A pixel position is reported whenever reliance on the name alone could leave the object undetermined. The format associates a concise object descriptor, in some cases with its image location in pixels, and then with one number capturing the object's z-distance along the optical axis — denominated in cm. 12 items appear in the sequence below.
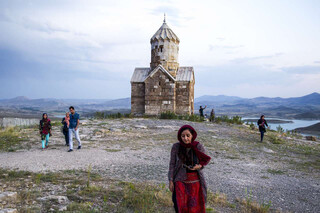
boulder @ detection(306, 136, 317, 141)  1796
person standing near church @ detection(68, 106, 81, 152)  914
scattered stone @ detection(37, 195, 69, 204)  451
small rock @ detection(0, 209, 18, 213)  365
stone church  2162
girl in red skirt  358
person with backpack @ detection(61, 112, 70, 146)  989
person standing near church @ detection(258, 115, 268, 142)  1296
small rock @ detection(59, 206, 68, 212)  417
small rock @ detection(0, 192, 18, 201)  422
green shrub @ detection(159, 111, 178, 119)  2041
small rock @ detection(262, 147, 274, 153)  1117
